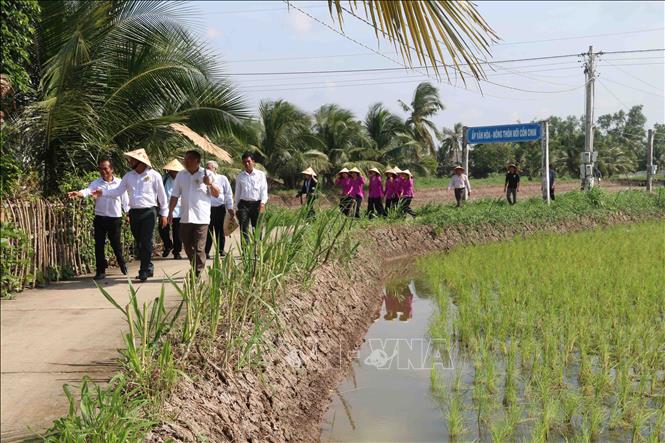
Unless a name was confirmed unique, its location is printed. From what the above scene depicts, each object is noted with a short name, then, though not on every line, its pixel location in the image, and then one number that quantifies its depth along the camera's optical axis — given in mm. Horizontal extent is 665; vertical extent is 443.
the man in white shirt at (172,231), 9469
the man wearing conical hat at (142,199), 7152
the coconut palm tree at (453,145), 42906
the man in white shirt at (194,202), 6820
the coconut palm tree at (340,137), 27391
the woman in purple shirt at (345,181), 13500
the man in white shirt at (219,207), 8305
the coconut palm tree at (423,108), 31281
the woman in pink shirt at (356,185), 13516
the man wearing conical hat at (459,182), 17564
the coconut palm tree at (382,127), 28750
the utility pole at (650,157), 28633
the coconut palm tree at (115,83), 8281
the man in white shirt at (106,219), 7227
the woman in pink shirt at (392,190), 14867
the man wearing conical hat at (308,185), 12758
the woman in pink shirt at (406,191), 14406
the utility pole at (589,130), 21891
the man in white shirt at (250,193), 8766
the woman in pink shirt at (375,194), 14562
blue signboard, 18891
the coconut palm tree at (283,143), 25234
